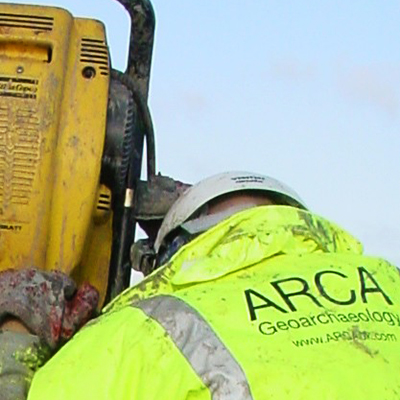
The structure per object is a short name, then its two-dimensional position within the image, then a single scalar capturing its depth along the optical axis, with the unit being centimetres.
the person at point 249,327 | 257
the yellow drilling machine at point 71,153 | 352
